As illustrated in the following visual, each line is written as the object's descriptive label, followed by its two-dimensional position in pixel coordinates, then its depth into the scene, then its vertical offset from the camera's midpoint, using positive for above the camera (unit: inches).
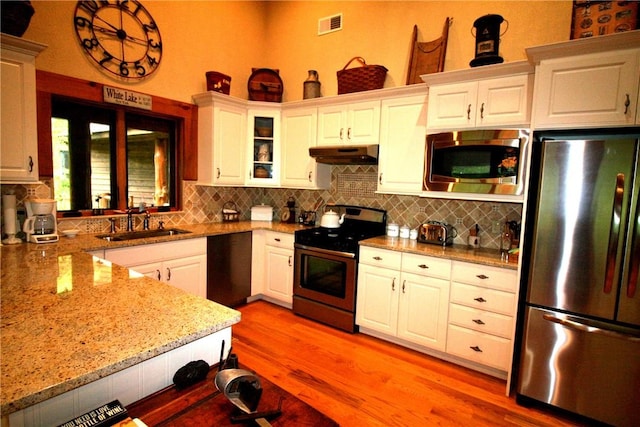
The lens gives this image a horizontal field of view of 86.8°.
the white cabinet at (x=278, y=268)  143.5 -35.9
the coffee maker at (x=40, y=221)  98.0 -13.5
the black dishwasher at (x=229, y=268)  134.3 -35.2
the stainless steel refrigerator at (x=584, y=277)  74.9 -18.8
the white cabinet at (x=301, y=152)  146.8 +14.8
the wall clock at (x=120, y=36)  115.0 +51.5
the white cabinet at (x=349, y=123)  129.4 +25.5
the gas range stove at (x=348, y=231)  126.1 -18.0
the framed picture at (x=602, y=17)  81.2 +44.7
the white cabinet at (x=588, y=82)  75.4 +27.1
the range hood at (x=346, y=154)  126.4 +12.7
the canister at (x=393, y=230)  134.8 -16.3
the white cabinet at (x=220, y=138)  143.3 +19.3
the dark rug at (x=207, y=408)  34.6 -24.3
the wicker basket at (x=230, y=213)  161.5 -14.4
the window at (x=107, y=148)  111.3 +11.6
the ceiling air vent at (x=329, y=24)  153.9 +75.0
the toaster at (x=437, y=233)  120.3 -15.3
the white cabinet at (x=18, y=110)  87.0 +17.0
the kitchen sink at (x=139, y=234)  118.4 -20.6
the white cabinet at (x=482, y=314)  95.5 -35.6
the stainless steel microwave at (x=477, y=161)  96.1 +9.4
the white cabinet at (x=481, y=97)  96.0 +28.7
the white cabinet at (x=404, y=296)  107.2 -35.7
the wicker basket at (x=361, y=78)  131.0 +43.3
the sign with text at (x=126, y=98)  120.7 +30.1
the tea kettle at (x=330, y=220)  137.7 -13.6
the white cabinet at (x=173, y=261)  108.9 -28.0
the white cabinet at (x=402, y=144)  118.6 +16.6
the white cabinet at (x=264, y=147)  155.3 +17.2
